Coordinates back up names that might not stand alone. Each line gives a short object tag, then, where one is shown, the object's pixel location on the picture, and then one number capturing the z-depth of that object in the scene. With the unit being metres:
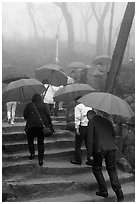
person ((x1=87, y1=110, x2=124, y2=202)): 5.66
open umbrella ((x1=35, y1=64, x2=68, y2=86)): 9.98
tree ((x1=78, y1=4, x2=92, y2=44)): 43.64
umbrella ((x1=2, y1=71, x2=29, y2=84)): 8.46
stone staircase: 6.20
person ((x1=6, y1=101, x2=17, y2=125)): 8.95
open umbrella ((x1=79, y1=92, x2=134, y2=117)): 5.40
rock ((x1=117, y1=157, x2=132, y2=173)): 7.77
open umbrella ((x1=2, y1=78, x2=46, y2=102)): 7.41
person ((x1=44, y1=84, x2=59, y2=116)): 9.71
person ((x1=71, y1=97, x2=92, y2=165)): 6.97
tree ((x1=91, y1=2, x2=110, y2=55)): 29.75
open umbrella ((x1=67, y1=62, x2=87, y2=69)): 15.31
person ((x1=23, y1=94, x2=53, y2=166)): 6.60
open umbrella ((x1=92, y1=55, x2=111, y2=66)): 18.30
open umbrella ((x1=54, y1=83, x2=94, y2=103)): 7.72
